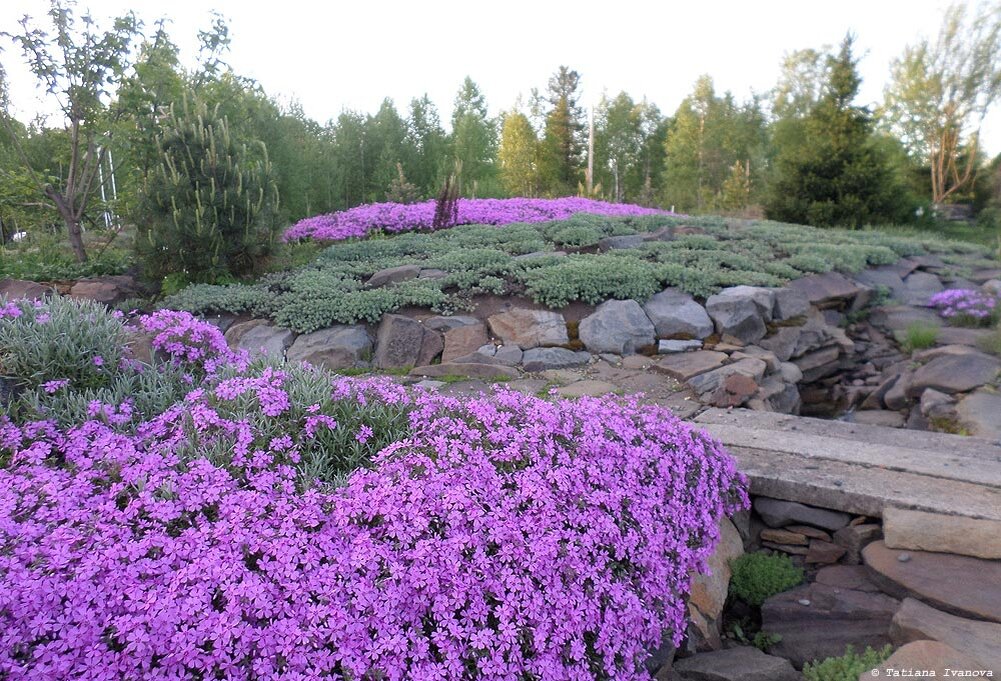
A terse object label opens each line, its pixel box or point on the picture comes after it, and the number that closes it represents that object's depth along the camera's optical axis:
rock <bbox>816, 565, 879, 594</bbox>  2.47
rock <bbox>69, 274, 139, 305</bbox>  6.13
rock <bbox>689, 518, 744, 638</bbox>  2.35
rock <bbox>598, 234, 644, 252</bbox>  7.93
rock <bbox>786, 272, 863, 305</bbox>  7.20
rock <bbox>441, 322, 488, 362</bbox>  5.56
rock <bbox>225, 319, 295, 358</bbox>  5.54
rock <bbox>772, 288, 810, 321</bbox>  6.48
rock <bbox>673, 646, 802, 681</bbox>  2.04
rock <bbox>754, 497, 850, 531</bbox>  2.70
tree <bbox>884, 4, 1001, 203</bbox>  24.62
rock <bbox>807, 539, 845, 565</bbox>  2.66
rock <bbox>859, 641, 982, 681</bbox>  1.80
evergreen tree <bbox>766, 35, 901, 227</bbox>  15.16
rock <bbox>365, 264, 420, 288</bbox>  6.50
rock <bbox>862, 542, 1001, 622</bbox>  2.15
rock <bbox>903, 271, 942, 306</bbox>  8.34
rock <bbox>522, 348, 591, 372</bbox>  5.33
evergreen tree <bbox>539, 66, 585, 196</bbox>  28.66
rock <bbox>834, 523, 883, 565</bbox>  2.59
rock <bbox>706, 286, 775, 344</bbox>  5.86
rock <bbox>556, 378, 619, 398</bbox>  4.49
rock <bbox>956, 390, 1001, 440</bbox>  4.20
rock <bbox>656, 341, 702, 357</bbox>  5.57
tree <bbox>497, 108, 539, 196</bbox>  27.34
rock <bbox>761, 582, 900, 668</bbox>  2.30
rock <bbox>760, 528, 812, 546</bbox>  2.75
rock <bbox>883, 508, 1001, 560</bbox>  2.29
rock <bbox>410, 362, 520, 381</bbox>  5.02
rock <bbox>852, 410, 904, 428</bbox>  5.41
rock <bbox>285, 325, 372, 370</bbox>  5.36
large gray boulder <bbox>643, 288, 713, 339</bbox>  5.75
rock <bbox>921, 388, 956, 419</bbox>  4.84
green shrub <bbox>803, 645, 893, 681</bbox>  2.06
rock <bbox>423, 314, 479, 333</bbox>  5.76
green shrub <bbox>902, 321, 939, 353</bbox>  6.70
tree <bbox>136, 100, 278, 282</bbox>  6.55
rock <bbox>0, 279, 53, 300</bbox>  5.75
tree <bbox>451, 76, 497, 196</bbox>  16.38
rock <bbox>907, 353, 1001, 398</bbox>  5.14
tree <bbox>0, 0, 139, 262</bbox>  7.02
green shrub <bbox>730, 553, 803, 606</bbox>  2.59
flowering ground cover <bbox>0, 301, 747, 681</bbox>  1.41
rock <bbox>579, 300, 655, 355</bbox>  5.62
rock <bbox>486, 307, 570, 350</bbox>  5.67
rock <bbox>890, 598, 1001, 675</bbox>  1.94
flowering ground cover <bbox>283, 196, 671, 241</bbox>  9.93
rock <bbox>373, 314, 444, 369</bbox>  5.43
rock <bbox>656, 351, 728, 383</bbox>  4.97
